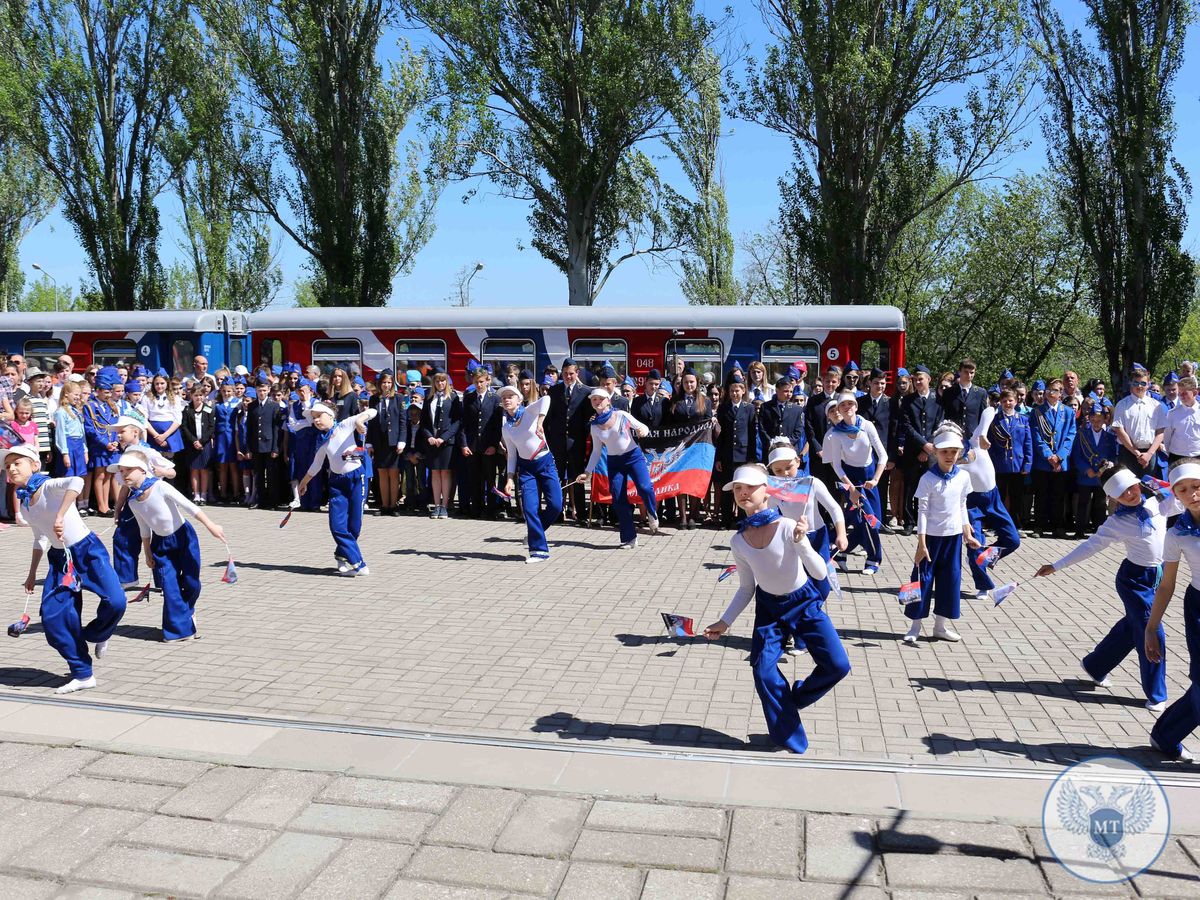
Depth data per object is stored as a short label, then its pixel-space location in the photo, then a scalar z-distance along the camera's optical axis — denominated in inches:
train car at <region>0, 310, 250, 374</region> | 819.4
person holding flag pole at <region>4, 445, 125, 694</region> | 254.1
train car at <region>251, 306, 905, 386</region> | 724.0
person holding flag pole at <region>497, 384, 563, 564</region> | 446.3
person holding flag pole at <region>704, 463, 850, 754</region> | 215.8
